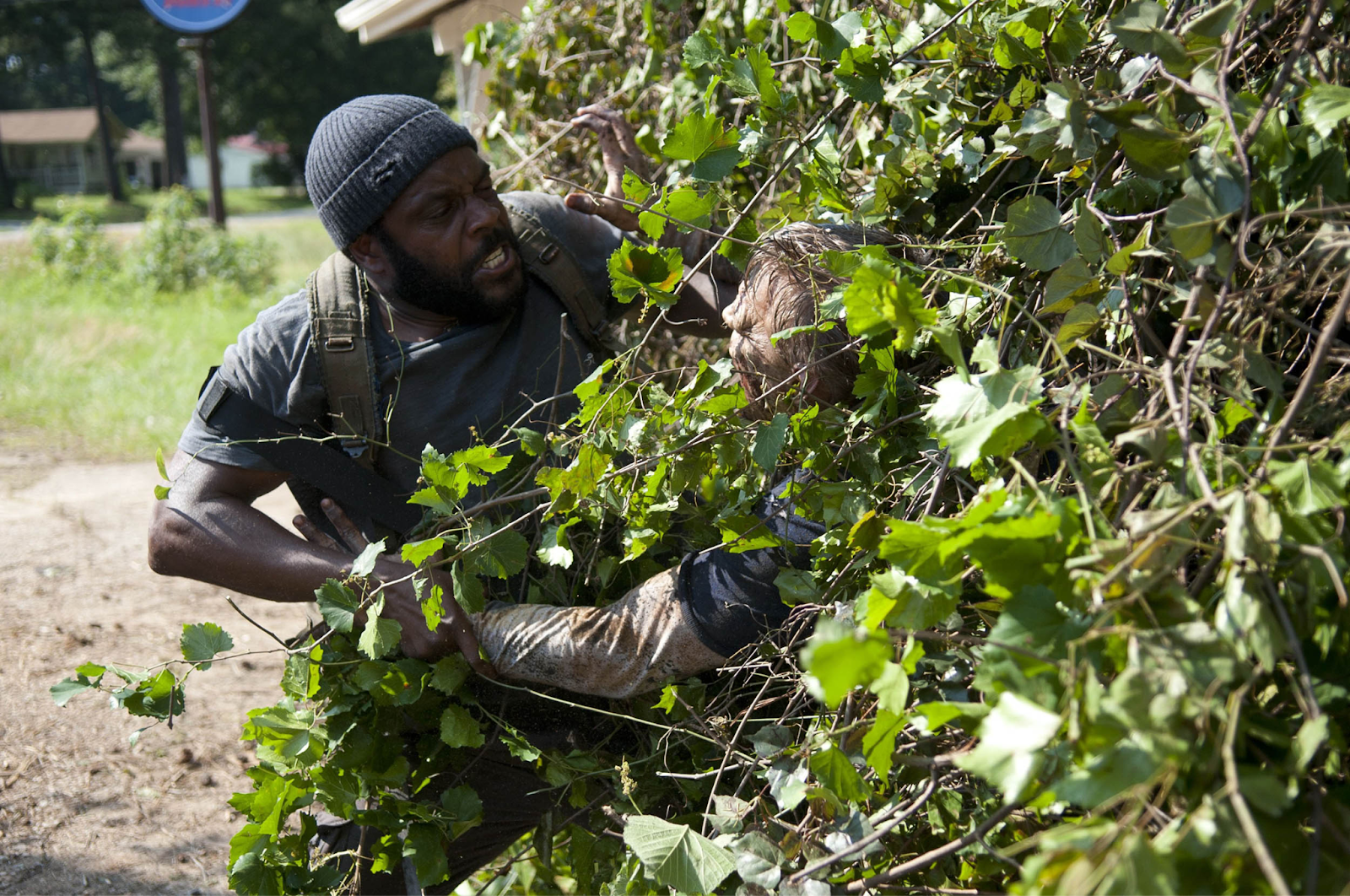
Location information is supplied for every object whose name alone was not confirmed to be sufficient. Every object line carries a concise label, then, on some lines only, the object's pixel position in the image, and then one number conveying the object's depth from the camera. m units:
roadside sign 11.26
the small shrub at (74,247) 15.05
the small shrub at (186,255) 14.85
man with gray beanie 2.56
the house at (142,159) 55.47
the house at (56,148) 49.94
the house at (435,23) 6.91
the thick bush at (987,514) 1.00
